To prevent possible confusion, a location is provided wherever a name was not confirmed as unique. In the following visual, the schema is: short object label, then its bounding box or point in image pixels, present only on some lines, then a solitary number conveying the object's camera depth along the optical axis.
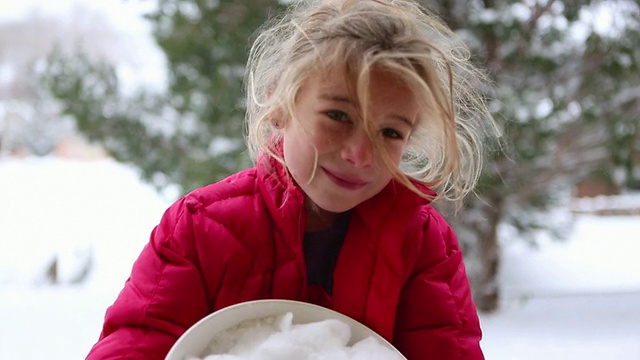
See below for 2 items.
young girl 0.72
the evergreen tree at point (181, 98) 1.72
